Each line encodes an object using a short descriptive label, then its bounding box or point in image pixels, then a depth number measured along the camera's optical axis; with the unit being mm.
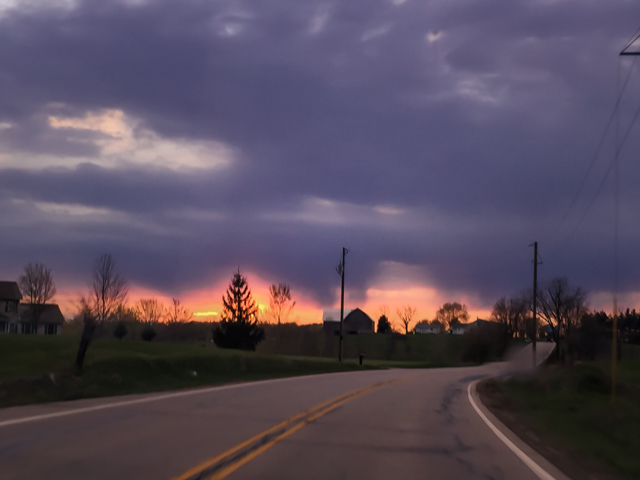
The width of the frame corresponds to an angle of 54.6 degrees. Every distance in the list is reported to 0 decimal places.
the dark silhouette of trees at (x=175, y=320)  101062
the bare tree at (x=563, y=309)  93438
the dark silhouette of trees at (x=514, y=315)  106156
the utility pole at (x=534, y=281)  55606
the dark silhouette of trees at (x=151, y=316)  105456
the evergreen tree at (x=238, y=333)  56438
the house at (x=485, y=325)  83300
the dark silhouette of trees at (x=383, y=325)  130625
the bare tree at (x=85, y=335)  19766
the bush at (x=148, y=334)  57812
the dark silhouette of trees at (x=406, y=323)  129750
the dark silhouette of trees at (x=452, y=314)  156750
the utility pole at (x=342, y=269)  50344
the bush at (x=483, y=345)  79188
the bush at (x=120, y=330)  51353
